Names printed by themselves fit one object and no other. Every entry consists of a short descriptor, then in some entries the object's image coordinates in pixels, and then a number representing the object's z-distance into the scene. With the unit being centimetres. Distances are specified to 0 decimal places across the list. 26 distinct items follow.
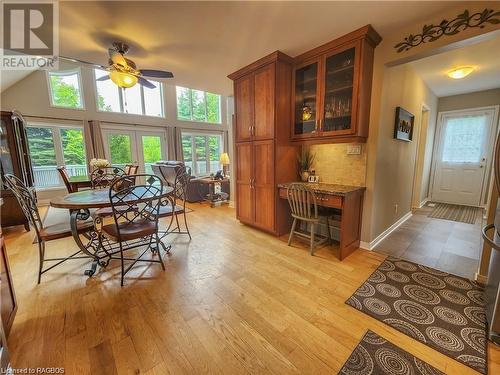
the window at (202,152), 817
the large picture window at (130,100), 616
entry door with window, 443
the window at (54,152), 538
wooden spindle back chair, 245
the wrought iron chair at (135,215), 196
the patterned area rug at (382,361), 118
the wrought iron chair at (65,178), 338
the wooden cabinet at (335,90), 228
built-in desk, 234
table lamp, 570
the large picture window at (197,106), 779
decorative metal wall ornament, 170
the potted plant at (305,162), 316
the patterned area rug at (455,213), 385
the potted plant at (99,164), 370
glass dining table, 192
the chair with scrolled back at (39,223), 185
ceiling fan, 236
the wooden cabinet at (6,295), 139
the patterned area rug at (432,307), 135
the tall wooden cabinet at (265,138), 280
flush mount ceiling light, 311
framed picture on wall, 279
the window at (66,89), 546
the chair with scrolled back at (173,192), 281
